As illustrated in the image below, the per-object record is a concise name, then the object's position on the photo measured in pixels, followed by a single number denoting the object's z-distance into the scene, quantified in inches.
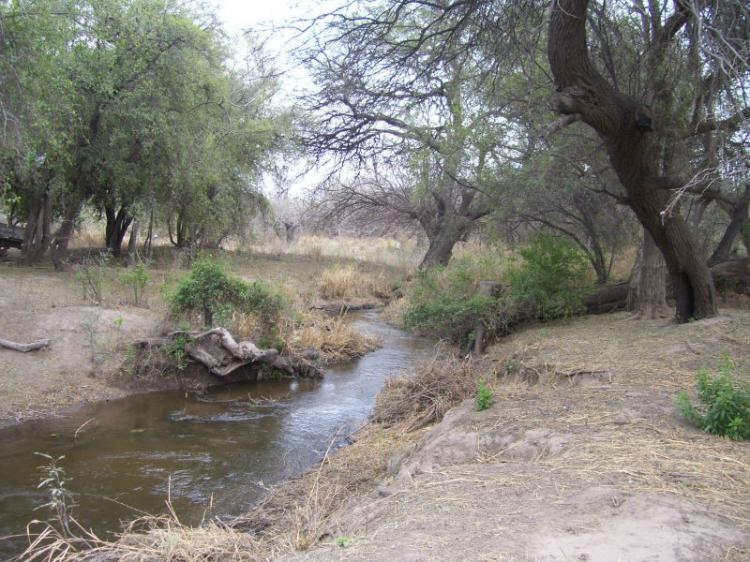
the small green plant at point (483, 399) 243.3
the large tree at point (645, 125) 279.6
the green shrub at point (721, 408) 175.3
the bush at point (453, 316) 425.1
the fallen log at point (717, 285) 432.5
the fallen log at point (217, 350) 426.6
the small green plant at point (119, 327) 432.2
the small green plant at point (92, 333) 416.8
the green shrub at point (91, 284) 480.1
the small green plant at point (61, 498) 164.6
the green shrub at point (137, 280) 487.5
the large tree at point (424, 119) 346.3
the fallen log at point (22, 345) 396.5
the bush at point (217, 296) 448.5
